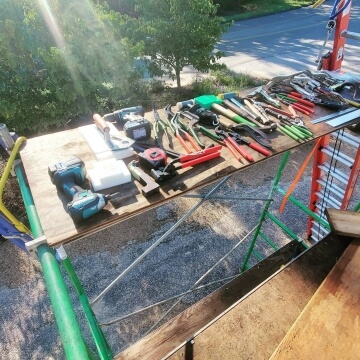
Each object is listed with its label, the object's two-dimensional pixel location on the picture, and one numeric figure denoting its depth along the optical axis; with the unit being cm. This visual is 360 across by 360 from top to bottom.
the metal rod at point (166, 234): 187
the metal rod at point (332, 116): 220
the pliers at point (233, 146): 180
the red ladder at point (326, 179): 280
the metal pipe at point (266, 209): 275
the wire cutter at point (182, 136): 189
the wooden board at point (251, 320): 157
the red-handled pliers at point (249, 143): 184
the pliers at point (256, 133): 192
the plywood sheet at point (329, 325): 129
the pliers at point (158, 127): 200
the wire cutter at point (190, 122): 195
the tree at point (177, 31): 622
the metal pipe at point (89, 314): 149
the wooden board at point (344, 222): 193
